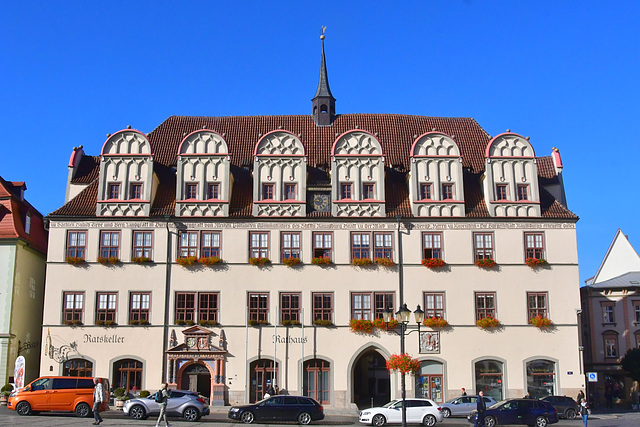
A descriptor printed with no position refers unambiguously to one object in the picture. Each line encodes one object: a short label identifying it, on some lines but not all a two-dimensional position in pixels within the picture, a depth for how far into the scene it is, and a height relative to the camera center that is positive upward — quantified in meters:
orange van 33.06 -1.47
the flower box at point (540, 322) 42.44 +2.29
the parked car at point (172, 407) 33.69 -1.96
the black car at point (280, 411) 33.50 -2.12
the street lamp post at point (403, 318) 26.63 +1.66
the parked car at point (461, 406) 38.78 -2.23
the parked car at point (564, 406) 39.97 -2.33
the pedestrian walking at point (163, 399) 27.72 -1.36
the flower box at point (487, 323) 42.31 +2.25
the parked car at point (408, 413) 33.69 -2.28
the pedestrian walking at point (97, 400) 29.28 -1.44
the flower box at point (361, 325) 42.19 +2.14
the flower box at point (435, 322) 42.31 +2.30
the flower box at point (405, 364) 40.19 -0.06
